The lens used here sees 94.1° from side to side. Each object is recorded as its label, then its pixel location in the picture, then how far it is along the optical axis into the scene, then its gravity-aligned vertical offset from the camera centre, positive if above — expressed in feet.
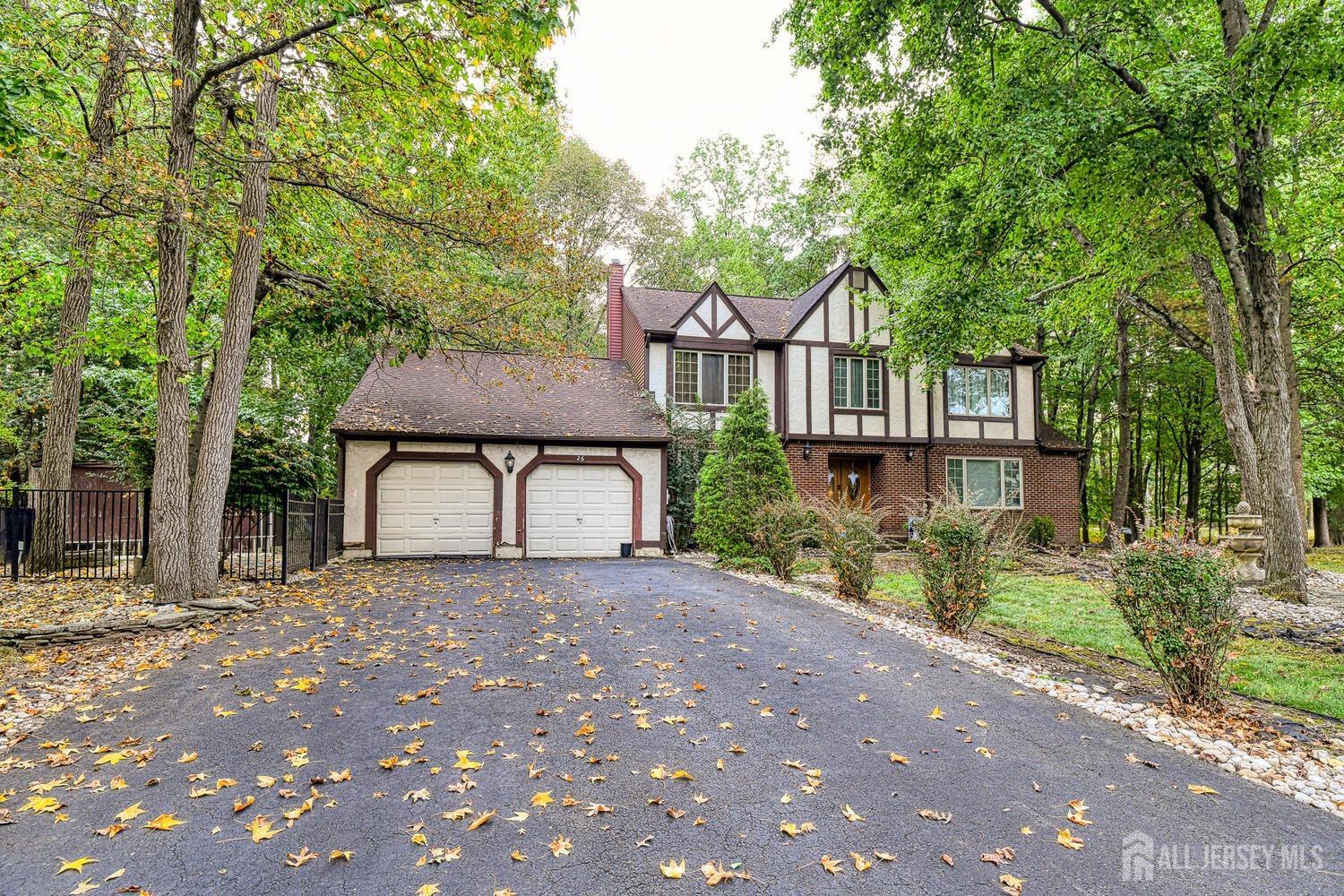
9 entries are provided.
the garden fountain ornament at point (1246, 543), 37.19 -4.81
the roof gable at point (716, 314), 54.24 +13.22
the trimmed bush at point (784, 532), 33.88 -3.71
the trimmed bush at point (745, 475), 38.52 -0.55
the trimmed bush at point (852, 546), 27.96 -3.68
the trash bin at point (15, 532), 31.60 -3.14
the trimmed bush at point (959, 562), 21.81 -3.44
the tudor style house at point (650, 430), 44.37 +2.85
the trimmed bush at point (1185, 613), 14.56 -3.59
